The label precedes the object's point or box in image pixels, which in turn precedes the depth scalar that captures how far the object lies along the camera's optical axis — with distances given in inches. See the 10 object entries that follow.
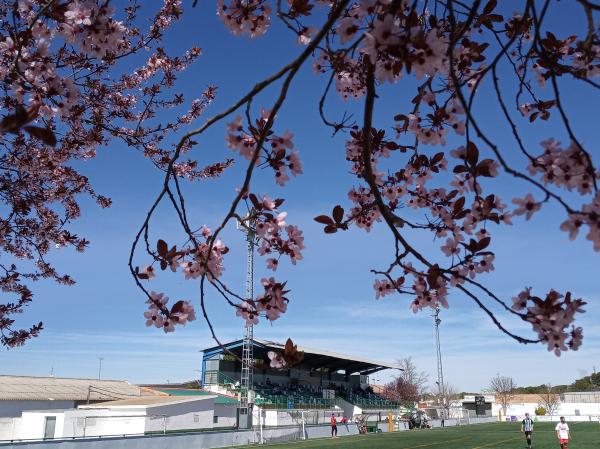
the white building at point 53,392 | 1227.9
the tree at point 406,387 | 2593.5
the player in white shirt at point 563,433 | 633.0
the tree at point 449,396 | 2443.3
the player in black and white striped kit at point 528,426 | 730.2
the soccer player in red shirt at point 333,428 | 1123.9
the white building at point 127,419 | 803.4
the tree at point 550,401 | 2246.6
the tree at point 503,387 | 2791.3
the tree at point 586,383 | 3032.2
